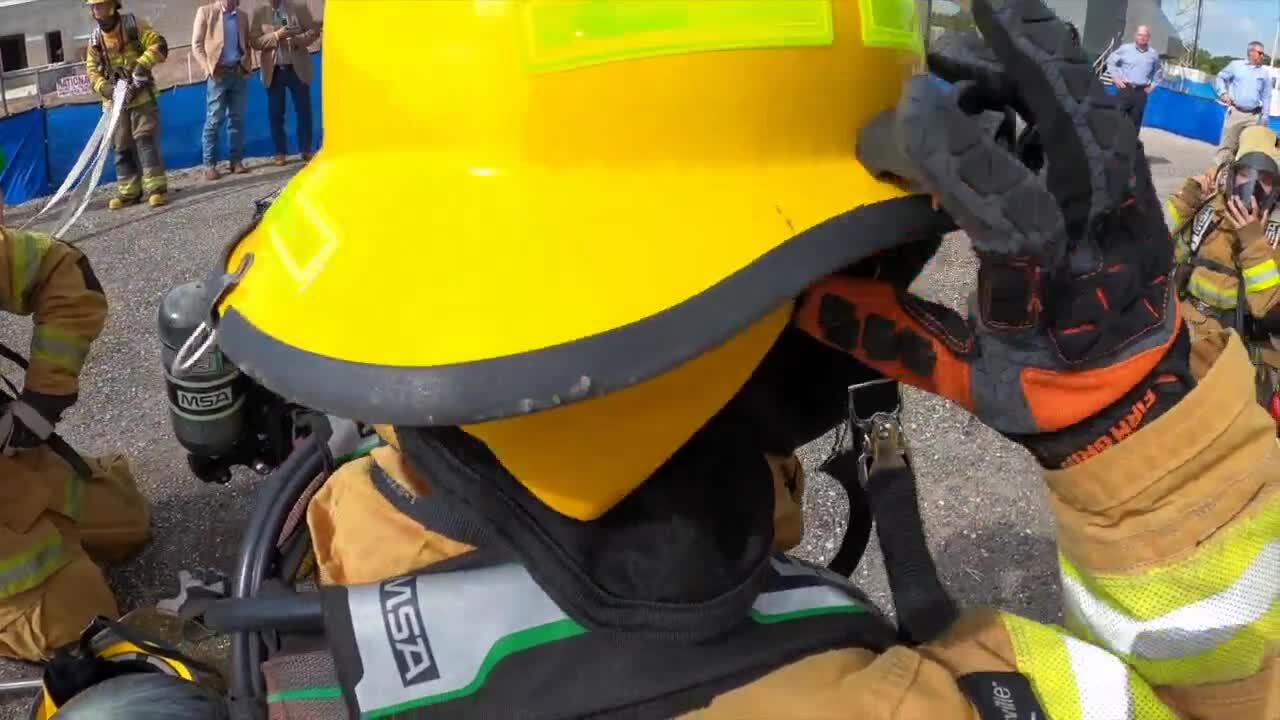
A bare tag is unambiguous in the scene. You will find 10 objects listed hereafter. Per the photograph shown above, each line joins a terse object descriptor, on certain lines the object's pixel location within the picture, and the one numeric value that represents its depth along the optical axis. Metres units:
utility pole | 18.84
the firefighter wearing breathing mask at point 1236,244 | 4.62
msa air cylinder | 2.53
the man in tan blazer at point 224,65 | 8.98
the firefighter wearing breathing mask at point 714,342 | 0.99
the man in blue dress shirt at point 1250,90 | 11.47
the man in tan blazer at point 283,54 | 9.37
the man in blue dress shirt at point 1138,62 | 11.95
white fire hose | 8.00
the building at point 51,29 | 16.20
